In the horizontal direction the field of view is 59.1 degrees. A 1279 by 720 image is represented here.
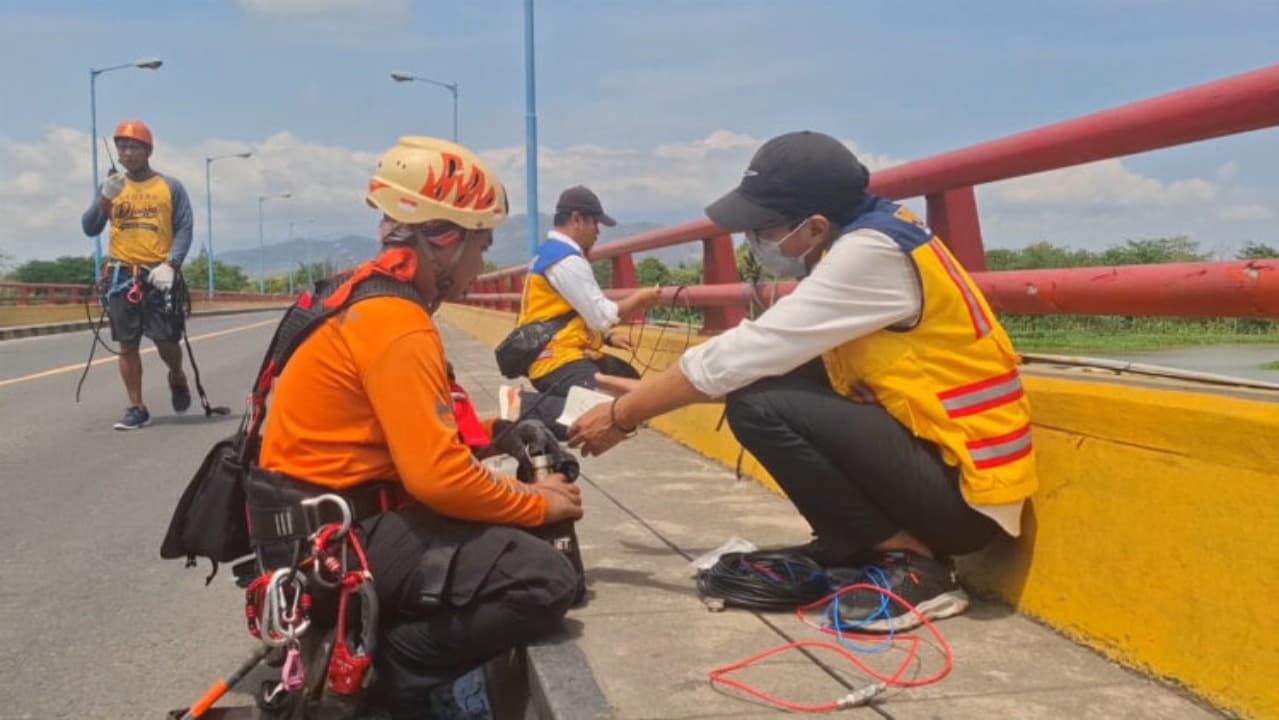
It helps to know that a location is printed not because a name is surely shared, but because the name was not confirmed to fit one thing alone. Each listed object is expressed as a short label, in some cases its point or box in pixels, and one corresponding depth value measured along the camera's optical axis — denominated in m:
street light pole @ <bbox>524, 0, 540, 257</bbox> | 18.52
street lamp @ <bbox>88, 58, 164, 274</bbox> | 35.00
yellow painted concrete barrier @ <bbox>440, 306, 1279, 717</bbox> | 2.35
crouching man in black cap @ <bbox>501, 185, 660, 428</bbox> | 5.60
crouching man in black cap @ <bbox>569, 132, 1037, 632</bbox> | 3.03
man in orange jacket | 2.79
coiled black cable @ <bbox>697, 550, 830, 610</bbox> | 3.27
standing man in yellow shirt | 8.27
